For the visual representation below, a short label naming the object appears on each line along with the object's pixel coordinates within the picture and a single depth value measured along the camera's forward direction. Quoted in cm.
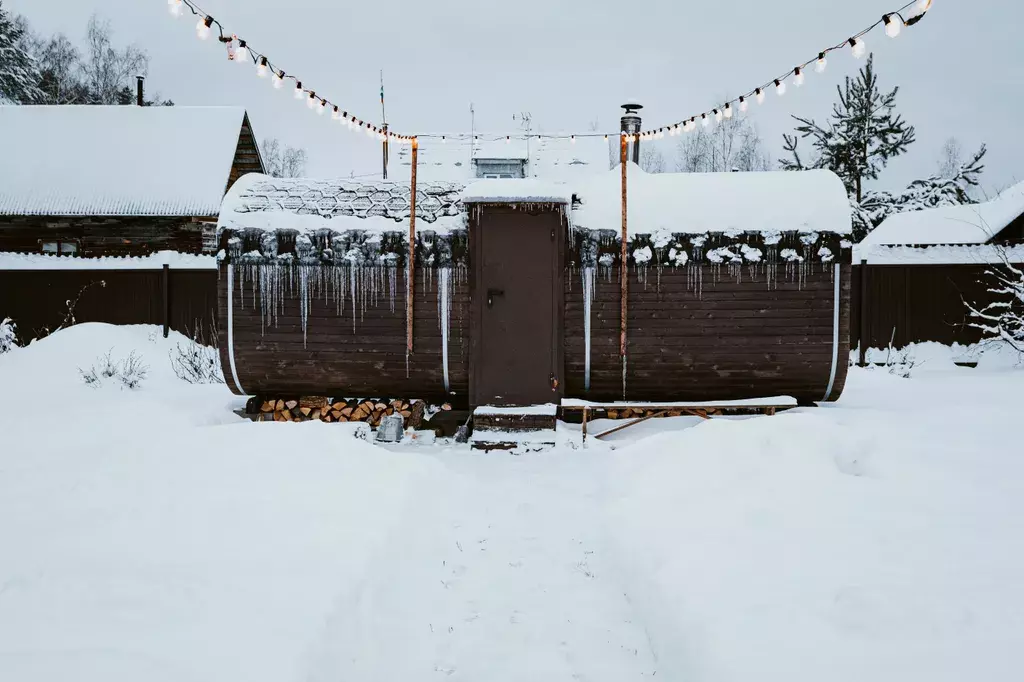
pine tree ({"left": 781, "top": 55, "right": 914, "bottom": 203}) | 1767
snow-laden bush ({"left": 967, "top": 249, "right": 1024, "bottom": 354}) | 985
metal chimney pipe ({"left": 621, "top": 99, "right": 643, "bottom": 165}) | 1098
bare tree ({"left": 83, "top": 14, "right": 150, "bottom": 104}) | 3158
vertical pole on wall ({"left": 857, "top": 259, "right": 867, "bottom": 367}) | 1105
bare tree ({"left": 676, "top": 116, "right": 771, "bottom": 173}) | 3453
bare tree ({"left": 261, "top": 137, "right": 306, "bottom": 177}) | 4447
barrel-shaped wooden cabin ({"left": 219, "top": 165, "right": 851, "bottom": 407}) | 689
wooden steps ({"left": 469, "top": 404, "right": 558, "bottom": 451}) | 654
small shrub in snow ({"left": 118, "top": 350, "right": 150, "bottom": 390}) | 826
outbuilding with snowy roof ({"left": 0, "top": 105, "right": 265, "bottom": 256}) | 1622
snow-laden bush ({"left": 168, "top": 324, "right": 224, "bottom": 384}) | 923
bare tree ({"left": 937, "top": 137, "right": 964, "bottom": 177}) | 3969
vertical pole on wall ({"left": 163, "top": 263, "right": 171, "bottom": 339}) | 1138
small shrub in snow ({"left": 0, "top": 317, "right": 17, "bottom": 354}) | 1032
